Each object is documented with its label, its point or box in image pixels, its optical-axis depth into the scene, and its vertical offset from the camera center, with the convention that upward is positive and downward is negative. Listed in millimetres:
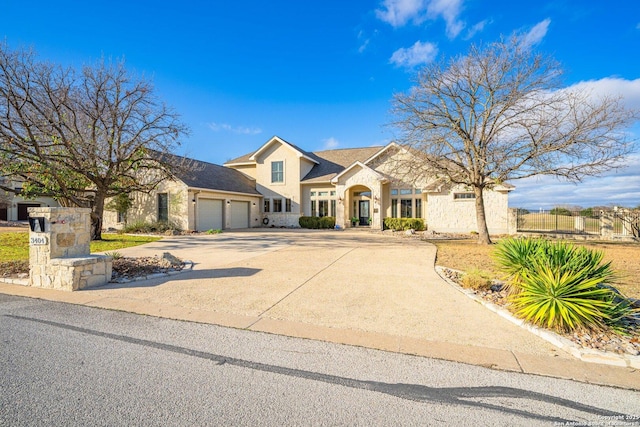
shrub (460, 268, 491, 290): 6512 -1501
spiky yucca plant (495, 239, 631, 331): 4277 -1242
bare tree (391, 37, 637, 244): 12359 +3686
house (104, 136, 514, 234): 20906 +1287
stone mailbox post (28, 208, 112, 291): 6543 -941
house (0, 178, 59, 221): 29906 +1054
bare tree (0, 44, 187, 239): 12602 +3751
